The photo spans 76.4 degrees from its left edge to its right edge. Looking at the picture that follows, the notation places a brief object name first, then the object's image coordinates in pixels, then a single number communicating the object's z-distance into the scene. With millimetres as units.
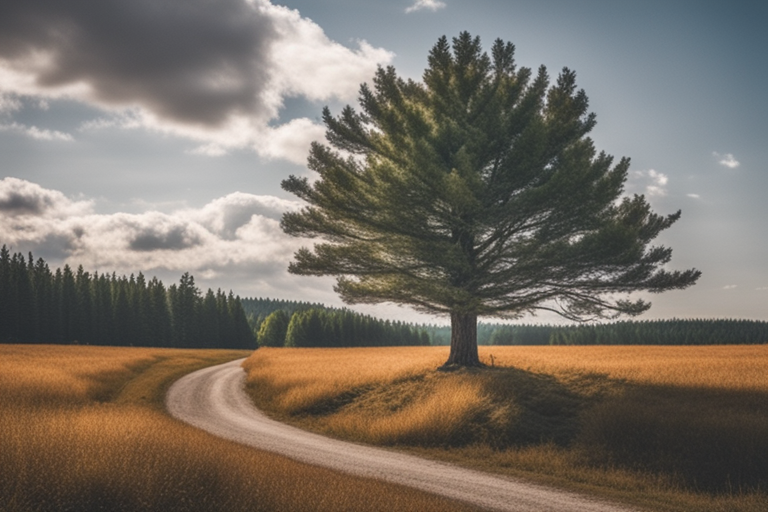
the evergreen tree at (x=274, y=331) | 103688
